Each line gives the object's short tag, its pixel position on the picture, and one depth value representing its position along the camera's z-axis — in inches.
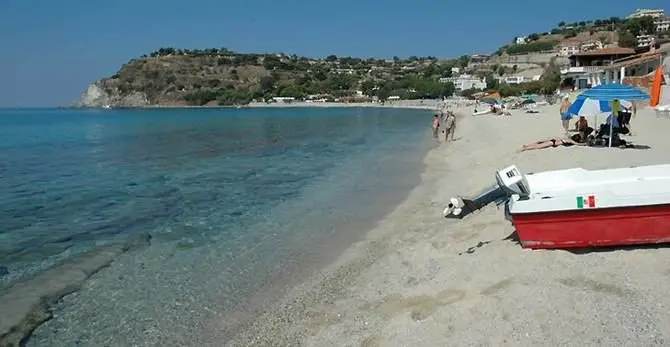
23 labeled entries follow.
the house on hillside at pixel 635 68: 1879.4
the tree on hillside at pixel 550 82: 3638.0
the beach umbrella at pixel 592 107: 684.1
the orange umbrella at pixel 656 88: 1075.3
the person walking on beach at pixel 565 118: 884.6
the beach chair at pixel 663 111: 1125.3
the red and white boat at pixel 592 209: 290.8
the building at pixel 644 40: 4848.9
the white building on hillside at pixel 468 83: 6387.8
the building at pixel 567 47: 6180.6
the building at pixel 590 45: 5432.1
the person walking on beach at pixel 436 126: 1440.3
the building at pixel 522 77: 5502.0
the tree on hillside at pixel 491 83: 5738.2
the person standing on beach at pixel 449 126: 1325.0
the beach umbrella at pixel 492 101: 2748.0
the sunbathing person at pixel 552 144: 757.9
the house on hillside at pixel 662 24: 6441.9
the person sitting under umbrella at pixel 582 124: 770.8
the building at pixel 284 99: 7672.2
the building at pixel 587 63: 3152.1
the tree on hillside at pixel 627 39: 5004.9
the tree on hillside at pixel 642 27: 5862.7
